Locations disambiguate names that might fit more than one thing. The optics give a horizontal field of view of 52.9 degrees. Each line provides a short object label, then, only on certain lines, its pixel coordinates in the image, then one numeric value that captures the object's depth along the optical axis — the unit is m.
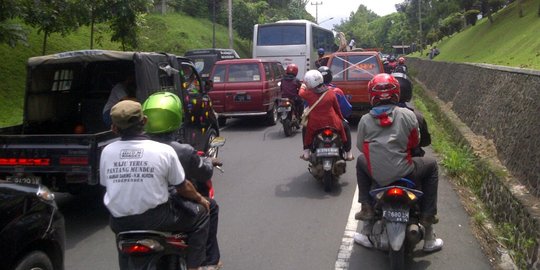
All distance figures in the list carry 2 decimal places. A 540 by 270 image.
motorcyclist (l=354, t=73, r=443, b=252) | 4.80
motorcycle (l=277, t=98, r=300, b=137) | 12.48
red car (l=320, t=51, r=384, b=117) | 13.67
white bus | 22.31
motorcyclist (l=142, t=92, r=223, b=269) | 3.59
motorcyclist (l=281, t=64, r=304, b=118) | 12.81
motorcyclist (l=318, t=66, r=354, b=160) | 7.84
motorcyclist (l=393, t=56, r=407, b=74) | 17.67
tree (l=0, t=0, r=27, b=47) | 10.06
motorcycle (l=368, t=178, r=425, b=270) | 4.49
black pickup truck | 6.00
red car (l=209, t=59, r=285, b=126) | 14.08
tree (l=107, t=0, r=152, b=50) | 15.05
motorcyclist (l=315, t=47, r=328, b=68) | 17.05
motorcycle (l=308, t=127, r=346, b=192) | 7.52
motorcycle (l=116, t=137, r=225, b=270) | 3.30
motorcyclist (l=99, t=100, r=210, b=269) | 3.33
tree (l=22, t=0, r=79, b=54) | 13.02
